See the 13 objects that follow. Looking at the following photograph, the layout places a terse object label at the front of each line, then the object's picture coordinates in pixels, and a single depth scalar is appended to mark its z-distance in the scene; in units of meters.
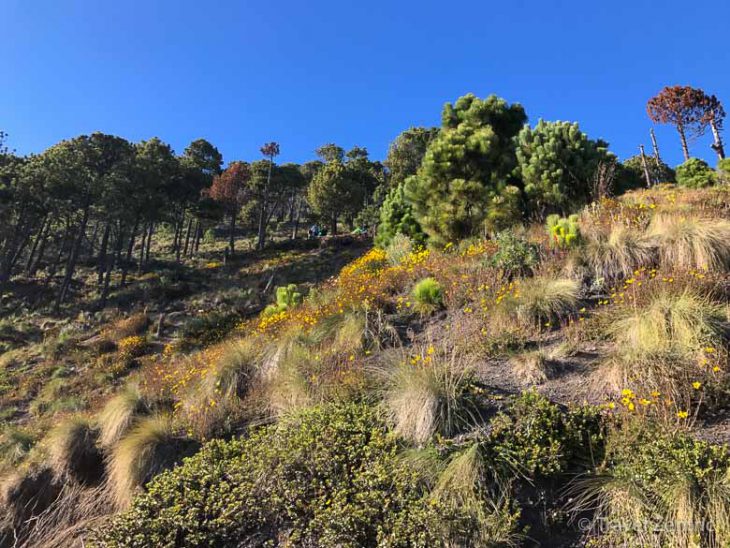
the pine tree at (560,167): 9.93
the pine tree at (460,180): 10.77
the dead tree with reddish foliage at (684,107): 28.67
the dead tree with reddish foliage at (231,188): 31.03
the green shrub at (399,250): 11.34
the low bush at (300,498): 3.30
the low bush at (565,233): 7.12
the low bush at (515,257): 7.14
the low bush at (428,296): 7.34
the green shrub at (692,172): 19.70
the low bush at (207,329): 13.95
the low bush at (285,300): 11.19
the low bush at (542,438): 3.54
